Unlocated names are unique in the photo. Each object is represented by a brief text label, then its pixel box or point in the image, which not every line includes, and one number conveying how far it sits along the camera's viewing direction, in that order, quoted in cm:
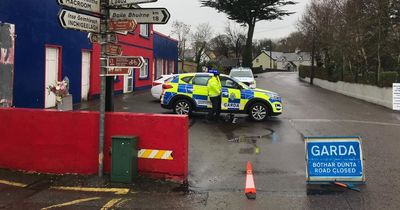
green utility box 702
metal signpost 725
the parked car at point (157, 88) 2061
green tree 5491
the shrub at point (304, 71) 5211
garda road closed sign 719
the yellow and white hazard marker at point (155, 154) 727
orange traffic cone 651
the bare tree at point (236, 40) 8169
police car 1473
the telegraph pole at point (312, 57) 4669
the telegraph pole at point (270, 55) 11512
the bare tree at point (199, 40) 6993
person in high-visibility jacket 1415
